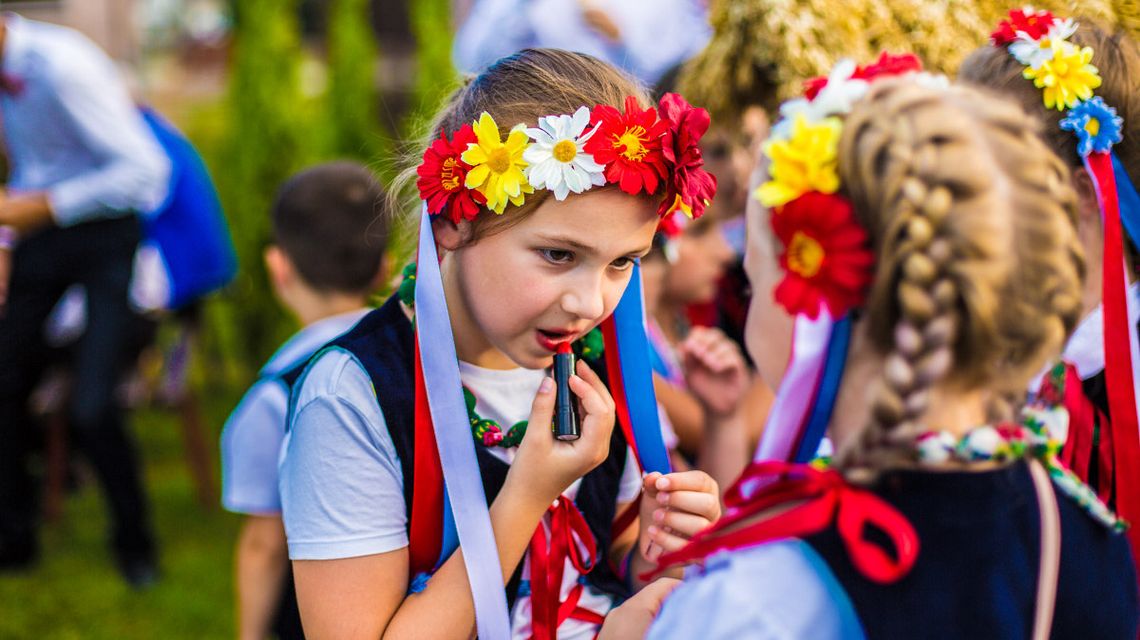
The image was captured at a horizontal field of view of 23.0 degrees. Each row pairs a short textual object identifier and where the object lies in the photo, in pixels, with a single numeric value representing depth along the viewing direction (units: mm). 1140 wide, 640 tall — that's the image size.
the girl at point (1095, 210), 2081
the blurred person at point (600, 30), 3554
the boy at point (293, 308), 2412
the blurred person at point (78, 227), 3400
